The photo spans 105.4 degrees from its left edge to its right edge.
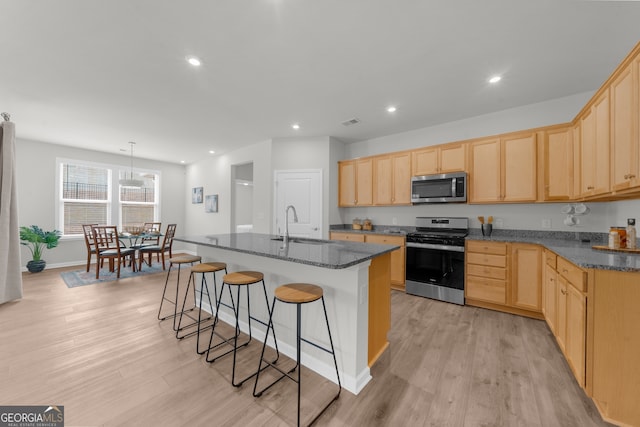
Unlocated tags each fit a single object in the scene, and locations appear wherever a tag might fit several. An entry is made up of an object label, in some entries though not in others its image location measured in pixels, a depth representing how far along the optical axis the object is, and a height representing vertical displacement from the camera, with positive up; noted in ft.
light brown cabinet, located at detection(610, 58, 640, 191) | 5.54 +2.12
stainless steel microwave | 11.55 +1.30
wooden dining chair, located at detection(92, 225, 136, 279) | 15.25 -2.55
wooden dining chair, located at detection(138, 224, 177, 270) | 16.48 -2.56
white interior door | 15.55 +0.91
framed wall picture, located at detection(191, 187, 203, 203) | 23.15 +1.76
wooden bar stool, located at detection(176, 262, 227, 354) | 7.72 -2.98
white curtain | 10.77 -0.53
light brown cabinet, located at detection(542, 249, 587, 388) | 5.27 -2.45
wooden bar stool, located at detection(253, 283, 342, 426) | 5.06 -1.81
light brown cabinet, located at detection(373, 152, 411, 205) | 13.49 +1.99
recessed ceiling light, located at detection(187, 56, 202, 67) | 7.79 +4.93
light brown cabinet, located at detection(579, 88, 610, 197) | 6.84 +2.07
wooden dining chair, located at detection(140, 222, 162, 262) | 20.89 -1.38
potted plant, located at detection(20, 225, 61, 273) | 15.34 -1.98
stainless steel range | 10.82 -2.21
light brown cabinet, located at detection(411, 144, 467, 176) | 11.84 +2.79
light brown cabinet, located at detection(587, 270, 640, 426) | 4.61 -2.55
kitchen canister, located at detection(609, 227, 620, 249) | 6.97 -0.70
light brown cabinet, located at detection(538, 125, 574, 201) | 9.32 +2.05
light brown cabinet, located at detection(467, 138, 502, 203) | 10.89 +1.94
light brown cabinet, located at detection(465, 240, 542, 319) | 9.34 -2.52
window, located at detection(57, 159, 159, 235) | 18.54 +1.16
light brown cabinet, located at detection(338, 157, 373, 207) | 14.88 +1.98
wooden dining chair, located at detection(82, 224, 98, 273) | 15.62 -2.23
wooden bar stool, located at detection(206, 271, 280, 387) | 6.11 -2.35
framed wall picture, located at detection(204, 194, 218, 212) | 21.35 +0.85
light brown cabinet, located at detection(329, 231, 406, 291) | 12.57 -2.26
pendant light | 16.90 +2.10
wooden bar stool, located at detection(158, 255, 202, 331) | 8.85 -1.83
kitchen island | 5.70 -2.25
